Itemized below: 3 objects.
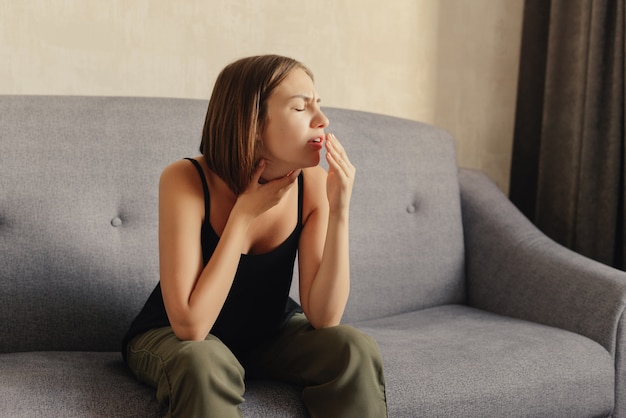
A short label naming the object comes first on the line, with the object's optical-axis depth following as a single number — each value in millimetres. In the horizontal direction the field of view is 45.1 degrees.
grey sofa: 1462
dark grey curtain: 2461
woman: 1279
